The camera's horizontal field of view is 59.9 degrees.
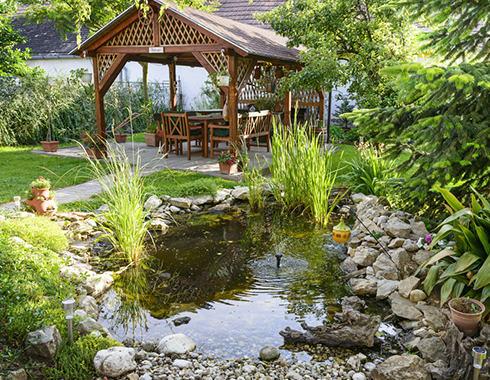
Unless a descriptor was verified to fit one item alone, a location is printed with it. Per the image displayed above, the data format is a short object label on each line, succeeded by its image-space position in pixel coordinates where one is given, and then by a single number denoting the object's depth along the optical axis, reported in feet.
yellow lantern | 14.17
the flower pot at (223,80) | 25.92
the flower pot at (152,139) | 37.73
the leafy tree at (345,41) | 27.32
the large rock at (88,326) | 10.03
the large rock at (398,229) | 14.32
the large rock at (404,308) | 11.19
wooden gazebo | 26.73
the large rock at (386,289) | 12.48
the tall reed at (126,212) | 14.13
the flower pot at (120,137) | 40.09
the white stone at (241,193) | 22.75
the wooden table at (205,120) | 31.01
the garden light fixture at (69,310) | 8.66
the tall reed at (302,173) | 18.44
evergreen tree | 9.92
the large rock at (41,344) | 8.53
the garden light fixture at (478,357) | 7.68
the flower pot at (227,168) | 26.66
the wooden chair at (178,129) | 30.83
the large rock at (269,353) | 9.81
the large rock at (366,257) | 14.47
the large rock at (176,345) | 9.92
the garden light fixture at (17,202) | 16.33
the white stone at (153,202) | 20.34
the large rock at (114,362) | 8.66
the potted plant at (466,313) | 8.93
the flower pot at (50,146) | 34.65
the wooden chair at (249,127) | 29.93
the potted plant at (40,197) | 17.95
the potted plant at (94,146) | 32.40
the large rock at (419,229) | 14.28
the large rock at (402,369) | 8.57
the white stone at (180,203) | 21.29
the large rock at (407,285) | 12.00
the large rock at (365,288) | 12.89
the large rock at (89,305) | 11.37
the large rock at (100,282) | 12.67
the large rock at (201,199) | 21.88
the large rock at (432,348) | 9.34
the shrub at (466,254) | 10.07
